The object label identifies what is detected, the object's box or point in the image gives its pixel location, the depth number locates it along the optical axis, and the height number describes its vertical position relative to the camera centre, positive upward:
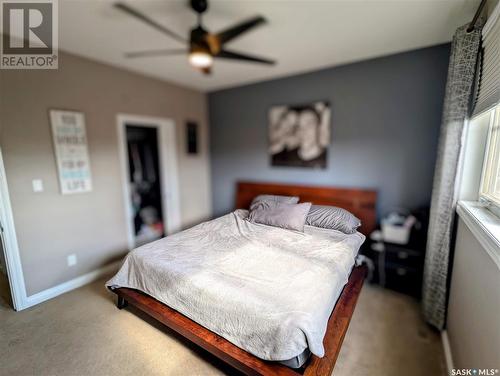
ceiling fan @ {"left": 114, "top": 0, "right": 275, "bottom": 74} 1.63 +0.81
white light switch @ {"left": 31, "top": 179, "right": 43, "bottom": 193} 2.35 -0.30
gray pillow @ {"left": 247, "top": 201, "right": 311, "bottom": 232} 2.43 -0.67
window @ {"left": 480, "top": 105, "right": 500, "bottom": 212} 1.55 -0.10
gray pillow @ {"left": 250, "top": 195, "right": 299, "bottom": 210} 2.86 -0.57
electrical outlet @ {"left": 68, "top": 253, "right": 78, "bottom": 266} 2.65 -1.19
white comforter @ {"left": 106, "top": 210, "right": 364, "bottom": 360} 1.32 -0.86
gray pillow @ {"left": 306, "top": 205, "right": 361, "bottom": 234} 2.27 -0.66
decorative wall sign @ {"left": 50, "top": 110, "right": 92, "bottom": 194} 2.48 +0.04
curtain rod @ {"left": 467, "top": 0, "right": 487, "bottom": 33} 1.48 +0.90
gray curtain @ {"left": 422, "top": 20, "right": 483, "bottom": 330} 1.76 -0.16
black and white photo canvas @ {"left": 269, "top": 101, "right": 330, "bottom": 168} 3.14 +0.25
